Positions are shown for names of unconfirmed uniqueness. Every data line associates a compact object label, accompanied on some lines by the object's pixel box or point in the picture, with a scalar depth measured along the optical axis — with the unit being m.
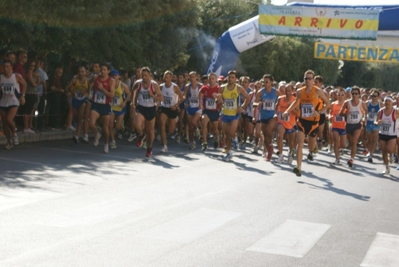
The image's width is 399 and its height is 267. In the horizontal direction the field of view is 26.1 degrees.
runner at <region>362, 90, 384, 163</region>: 21.44
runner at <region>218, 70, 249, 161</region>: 18.12
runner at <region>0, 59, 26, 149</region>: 16.45
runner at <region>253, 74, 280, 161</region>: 18.64
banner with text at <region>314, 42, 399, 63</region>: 35.06
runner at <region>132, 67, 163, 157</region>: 17.45
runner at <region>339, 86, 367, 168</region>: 19.50
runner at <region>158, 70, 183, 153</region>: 19.20
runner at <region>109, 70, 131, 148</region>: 18.84
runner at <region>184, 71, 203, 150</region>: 20.94
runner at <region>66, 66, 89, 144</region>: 19.98
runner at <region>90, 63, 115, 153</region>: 17.91
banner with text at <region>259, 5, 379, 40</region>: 28.06
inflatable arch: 26.06
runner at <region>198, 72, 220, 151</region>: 19.75
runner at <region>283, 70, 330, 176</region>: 15.45
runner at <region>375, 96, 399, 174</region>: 18.33
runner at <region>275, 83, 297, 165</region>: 18.50
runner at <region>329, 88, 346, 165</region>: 19.45
